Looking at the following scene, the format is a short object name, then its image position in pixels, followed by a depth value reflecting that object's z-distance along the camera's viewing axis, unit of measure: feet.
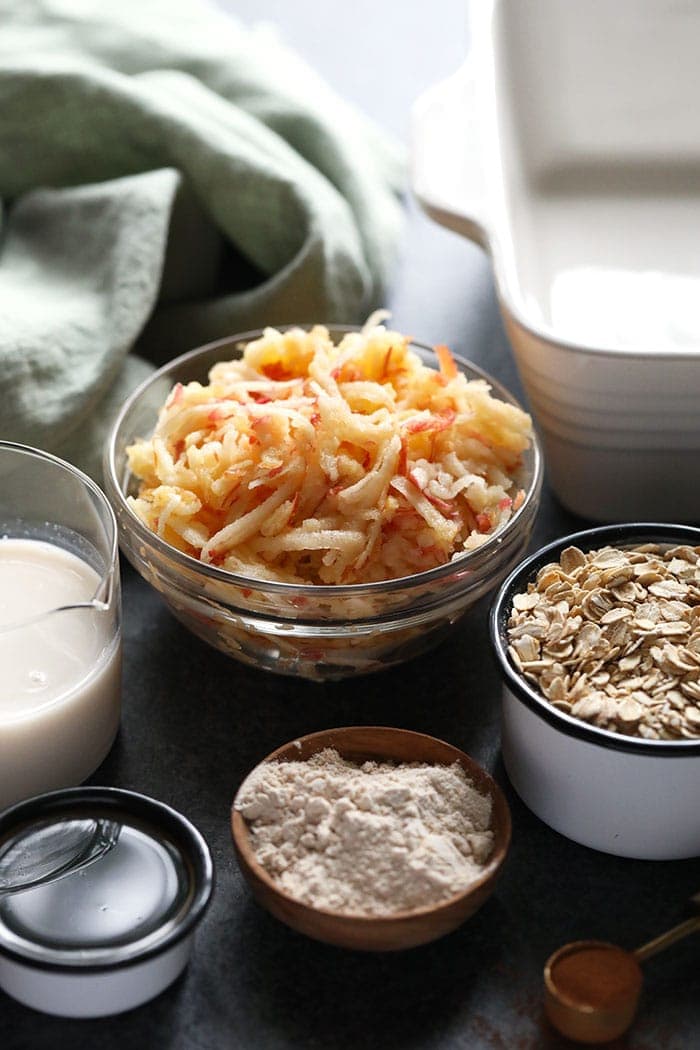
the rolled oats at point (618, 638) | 2.27
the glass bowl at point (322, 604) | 2.39
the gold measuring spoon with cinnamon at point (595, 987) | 2.13
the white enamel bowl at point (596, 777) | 2.24
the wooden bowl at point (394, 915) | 2.16
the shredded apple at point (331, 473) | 2.44
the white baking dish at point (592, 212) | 2.62
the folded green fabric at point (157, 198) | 2.83
